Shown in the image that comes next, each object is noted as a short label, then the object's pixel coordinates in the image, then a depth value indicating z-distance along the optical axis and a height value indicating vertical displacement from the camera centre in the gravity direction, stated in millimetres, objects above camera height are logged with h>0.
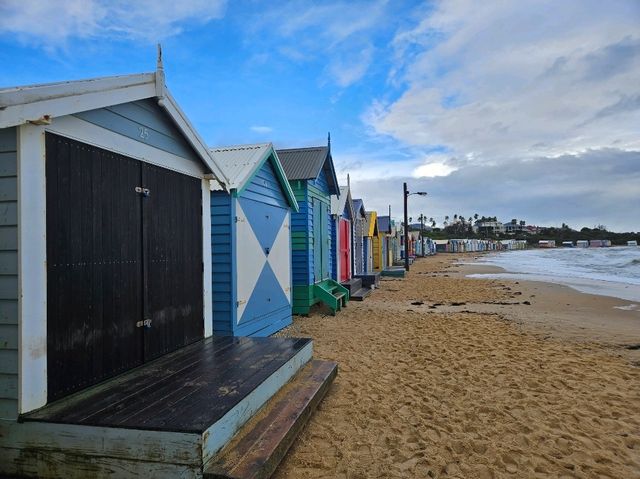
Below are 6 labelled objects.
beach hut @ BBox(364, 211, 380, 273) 23391 +20
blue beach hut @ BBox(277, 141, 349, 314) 10227 +460
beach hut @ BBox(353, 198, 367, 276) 18305 +373
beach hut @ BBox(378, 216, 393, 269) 31078 +681
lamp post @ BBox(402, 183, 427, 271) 26656 +3211
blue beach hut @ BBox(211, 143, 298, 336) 6328 +50
